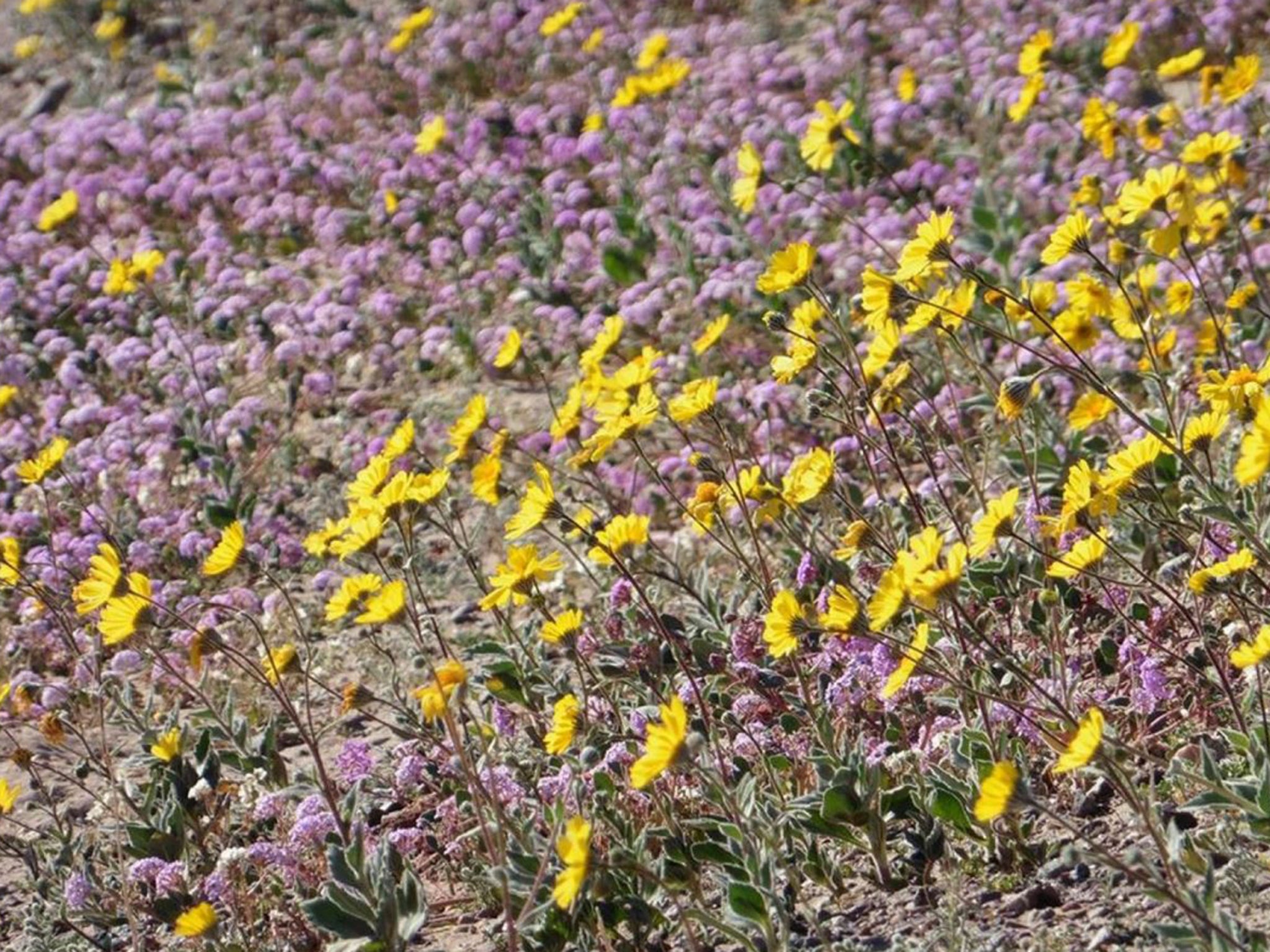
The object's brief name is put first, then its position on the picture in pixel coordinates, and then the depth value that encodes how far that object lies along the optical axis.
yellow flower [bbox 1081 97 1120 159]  10.95
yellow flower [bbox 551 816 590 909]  5.39
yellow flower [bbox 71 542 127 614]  7.95
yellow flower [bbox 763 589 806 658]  6.75
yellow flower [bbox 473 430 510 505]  8.41
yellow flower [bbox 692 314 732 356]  9.37
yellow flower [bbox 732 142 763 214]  10.20
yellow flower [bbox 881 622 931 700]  6.16
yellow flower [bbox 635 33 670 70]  15.87
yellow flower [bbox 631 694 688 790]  5.61
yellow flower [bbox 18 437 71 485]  9.75
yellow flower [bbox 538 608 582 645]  7.64
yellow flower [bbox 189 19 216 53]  23.89
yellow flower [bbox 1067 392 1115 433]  8.46
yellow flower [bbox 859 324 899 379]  8.22
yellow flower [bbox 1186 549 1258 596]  6.14
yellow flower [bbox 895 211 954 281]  6.98
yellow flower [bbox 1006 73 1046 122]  12.01
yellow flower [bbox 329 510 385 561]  7.58
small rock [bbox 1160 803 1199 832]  6.77
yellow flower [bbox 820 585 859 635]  6.20
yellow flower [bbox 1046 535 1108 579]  6.42
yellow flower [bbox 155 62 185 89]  22.20
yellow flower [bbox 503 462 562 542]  7.42
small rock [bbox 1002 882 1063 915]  6.58
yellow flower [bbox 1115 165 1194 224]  8.20
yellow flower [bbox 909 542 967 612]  5.79
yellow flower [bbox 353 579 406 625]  6.81
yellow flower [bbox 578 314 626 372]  9.49
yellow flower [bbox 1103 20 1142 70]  12.05
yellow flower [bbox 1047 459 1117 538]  6.48
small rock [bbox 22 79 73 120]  23.97
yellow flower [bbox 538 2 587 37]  17.69
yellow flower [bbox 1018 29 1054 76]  12.12
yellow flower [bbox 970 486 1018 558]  6.26
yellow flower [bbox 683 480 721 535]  7.93
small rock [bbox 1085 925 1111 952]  6.16
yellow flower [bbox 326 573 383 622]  7.85
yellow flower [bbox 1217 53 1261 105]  11.20
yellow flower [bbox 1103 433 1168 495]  6.37
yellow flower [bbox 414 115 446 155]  17.14
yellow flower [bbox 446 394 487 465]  8.86
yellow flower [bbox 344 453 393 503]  8.29
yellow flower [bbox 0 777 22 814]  7.98
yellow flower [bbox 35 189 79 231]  15.77
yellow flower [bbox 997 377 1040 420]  6.96
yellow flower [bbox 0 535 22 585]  9.05
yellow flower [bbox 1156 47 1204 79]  11.47
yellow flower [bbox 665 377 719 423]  7.80
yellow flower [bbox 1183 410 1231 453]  6.53
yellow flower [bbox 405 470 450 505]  7.71
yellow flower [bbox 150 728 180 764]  8.54
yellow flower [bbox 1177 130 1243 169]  9.04
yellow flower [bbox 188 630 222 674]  7.58
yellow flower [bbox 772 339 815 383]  8.02
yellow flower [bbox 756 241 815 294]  7.87
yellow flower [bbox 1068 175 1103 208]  10.09
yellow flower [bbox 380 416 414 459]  8.87
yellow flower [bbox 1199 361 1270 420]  6.89
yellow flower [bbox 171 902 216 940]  6.66
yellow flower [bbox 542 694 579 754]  6.84
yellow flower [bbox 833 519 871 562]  7.36
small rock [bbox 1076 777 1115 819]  7.12
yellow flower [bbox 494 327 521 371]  10.49
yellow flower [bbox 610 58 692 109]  14.58
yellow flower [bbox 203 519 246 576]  8.11
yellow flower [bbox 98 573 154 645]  7.82
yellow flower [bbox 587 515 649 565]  7.84
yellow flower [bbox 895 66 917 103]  15.16
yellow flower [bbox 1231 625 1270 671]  5.60
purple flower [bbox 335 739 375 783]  8.70
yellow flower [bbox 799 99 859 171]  10.69
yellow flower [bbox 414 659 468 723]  6.48
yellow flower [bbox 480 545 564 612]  7.55
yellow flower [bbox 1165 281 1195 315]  9.08
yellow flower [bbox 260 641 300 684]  7.69
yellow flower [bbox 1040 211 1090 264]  7.08
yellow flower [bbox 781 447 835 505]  7.55
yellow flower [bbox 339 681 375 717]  7.17
